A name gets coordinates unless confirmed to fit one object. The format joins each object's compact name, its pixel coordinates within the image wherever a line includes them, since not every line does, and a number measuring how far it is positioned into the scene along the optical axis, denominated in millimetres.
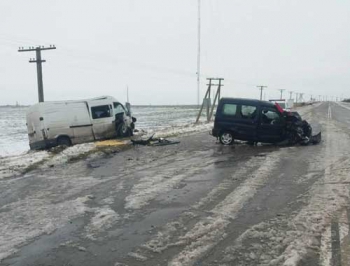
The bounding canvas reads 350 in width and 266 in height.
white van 18422
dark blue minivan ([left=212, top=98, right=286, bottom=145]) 15109
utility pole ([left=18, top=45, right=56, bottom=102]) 33469
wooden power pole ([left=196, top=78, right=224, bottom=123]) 30000
